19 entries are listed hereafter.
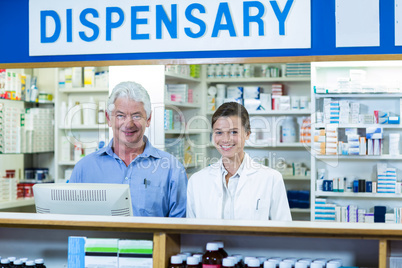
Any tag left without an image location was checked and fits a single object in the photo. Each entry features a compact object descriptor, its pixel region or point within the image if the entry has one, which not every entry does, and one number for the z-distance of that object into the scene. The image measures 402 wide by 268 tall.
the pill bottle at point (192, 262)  1.96
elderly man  3.39
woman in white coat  3.08
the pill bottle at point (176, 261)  2.00
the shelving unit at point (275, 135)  6.29
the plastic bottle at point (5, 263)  2.16
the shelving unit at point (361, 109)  5.33
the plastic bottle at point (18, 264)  2.14
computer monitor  2.36
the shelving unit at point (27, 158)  6.00
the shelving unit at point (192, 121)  6.20
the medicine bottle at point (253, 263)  1.92
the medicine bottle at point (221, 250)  2.03
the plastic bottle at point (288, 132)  6.26
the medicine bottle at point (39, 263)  2.18
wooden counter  1.98
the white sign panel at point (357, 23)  3.15
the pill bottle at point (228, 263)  1.91
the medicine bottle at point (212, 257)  1.97
